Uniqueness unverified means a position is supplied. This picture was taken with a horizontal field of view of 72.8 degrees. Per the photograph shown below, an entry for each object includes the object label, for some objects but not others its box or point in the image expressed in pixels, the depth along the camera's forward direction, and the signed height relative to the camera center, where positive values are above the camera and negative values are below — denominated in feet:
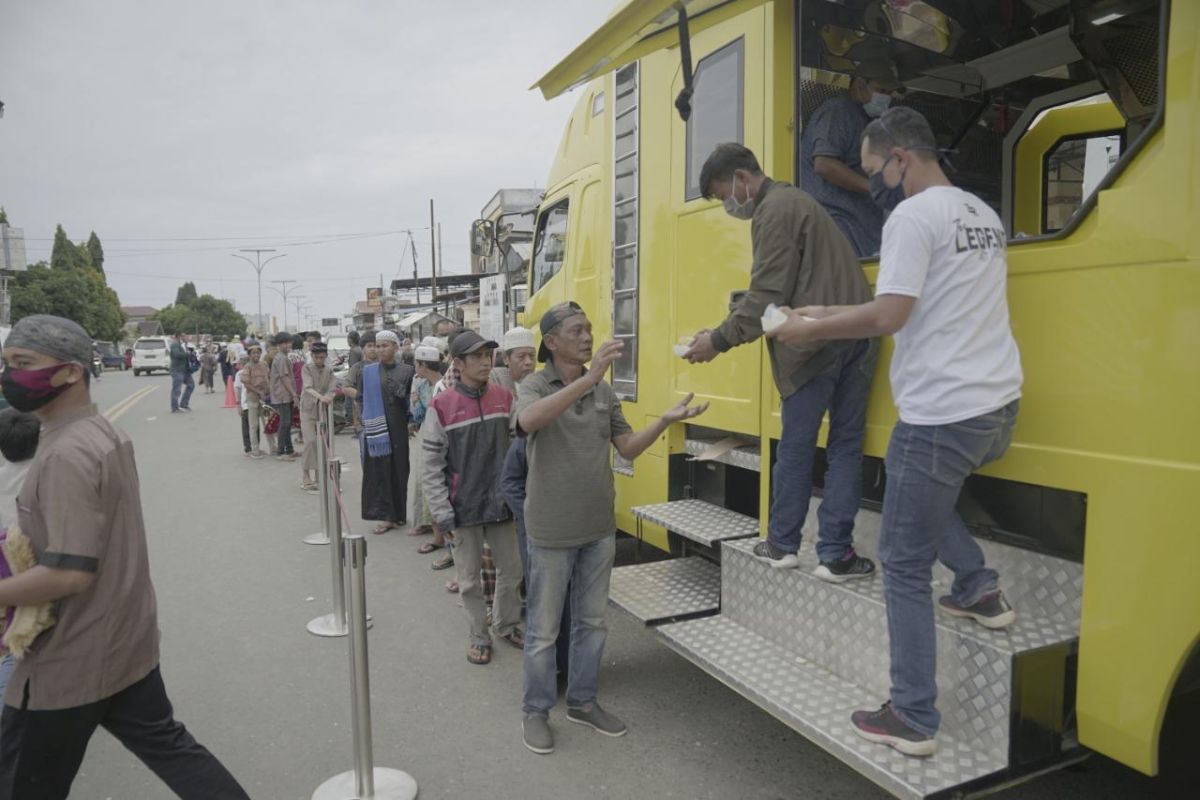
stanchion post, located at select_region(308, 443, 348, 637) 16.29 -5.49
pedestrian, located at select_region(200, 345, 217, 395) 88.75 -3.04
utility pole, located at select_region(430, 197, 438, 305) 138.79 +16.48
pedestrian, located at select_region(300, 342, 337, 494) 30.73 -1.97
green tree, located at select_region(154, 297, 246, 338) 305.67 +10.01
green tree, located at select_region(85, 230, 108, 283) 309.01 +34.97
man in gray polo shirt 11.59 -2.46
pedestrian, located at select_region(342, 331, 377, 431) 29.96 -0.95
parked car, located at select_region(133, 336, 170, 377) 130.93 -2.01
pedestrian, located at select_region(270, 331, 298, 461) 37.27 -2.13
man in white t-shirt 7.83 -0.39
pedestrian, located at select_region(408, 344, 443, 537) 22.62 -1.63
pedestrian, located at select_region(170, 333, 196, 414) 58.75 -2.48
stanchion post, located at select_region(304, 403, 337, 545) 17.90 -3.20
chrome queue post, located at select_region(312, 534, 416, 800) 9.95 -4.68
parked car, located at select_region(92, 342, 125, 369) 157.03 -2.92
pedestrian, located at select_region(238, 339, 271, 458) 39.14 -2.30
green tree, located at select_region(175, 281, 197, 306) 453.99 +27.94
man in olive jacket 10.37 -0.19
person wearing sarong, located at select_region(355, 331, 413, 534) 24.44 -2.81
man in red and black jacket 14.52 -2.28
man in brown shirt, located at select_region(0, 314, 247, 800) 7.34 -2.21
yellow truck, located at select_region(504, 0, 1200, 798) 7.16 -0.09
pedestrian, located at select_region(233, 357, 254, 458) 40.88 -3.68
